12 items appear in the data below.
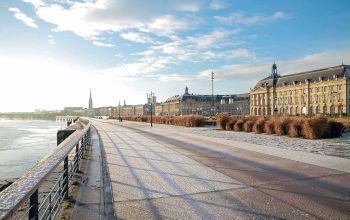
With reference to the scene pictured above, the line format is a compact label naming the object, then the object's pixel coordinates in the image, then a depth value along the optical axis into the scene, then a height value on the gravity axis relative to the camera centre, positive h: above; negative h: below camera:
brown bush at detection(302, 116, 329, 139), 20.81 -1.12
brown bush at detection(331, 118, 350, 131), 25.50 -1.06
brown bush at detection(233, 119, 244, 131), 30.51 -1.34
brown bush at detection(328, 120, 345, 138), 21.56 -1.24
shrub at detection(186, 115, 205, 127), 44.69 -1.36
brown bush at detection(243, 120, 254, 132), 28.78 -1.27
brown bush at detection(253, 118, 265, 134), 26.92 -1.34
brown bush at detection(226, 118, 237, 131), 31.98 -1.28
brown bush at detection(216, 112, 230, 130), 33.43 -0.92
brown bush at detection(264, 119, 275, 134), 25.58 -1.28
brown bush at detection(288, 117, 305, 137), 22.41 -1.20
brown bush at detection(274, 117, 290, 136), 24.06 -1.13
